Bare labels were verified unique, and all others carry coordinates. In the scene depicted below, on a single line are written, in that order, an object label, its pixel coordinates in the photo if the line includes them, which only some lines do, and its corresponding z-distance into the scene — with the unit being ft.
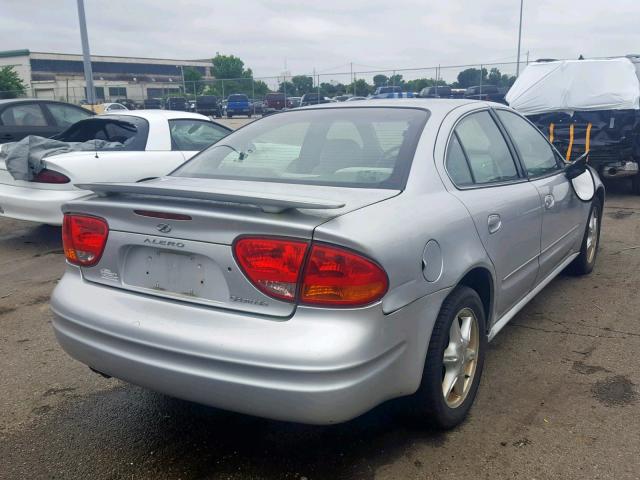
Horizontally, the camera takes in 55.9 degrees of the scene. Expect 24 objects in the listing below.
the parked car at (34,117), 28.89
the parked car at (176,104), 118.42
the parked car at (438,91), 87.39
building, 152.35
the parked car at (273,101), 110.83
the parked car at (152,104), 126.92
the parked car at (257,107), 116.06
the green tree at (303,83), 102.53
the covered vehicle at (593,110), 28.66
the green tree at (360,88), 103.49
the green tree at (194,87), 120.71
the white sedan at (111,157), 19.92
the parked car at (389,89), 95.76
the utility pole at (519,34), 107.02
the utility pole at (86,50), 52.13
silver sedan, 7.07
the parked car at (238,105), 116.26
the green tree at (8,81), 151.84
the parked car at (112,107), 103.63
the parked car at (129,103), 144.04
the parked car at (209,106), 117.70
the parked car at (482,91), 83.82
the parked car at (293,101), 104.21
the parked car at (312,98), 98.78
